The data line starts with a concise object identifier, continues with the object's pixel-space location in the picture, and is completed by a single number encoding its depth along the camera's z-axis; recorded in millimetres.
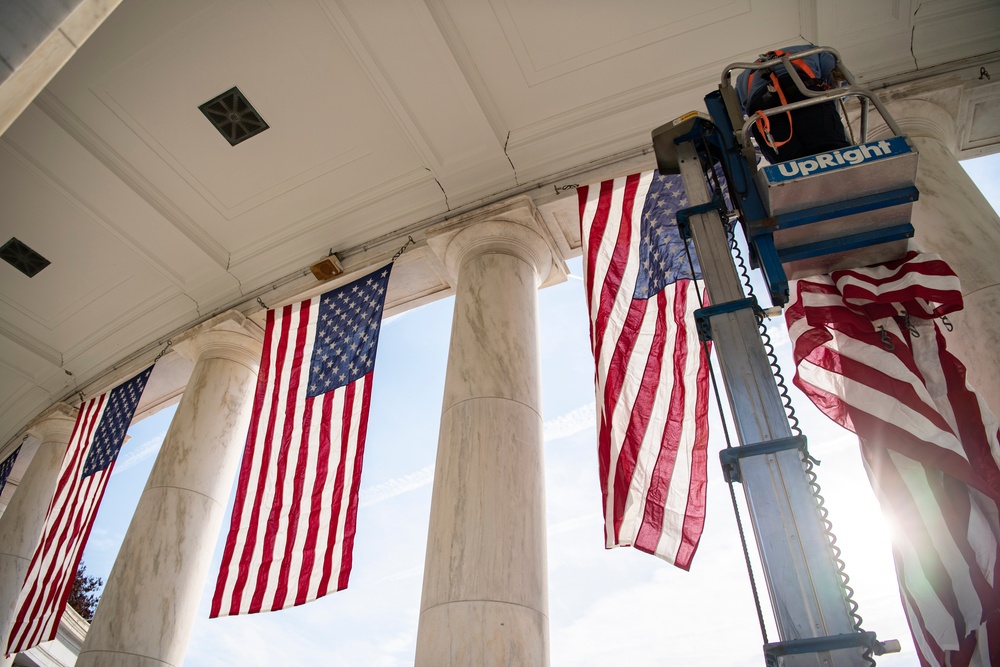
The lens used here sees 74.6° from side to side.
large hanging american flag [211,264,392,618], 8469
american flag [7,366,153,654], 11281
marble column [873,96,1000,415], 6715
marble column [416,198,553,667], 6363
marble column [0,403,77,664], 13930
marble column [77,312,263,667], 9508
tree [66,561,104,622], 21584
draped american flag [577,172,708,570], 6867
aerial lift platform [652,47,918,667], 2389
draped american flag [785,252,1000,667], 4391
